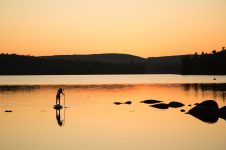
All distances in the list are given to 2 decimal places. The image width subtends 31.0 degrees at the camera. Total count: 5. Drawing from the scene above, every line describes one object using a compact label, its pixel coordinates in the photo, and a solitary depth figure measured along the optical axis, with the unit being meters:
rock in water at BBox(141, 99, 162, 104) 66.94
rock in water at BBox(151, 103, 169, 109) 58.17
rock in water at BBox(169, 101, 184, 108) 59.87
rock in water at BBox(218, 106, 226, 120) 47.28
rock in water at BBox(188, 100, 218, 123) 48.54
